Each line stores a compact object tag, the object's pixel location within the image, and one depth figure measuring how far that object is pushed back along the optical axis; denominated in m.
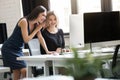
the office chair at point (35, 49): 3.91
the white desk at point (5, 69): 3.56
